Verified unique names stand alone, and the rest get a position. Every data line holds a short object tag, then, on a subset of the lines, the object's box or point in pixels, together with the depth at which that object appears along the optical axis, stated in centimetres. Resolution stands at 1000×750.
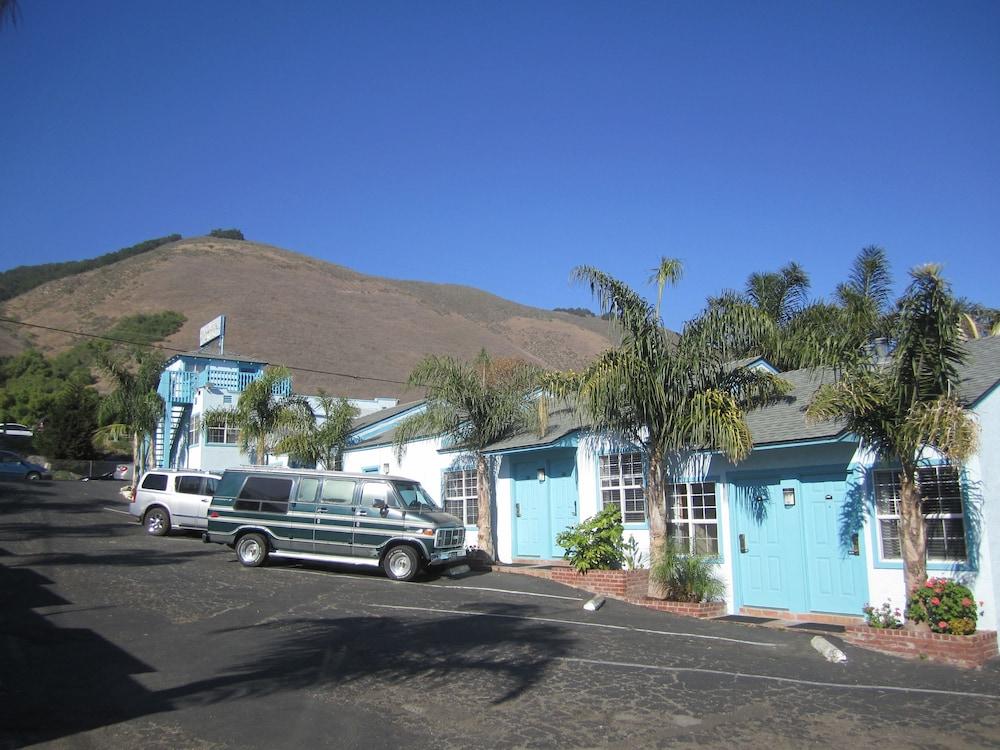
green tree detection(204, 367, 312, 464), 2489
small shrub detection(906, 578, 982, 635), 972
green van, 1532
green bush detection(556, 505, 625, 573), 1490
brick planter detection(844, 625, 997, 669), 942
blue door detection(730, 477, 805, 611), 1277
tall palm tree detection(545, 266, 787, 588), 1321
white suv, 2069
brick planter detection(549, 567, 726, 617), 1314
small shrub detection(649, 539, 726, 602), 1334
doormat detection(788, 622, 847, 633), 1159
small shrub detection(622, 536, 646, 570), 1512
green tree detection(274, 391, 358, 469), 2414
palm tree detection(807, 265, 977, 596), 957
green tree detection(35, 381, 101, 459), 4934
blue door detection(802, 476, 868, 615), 1190
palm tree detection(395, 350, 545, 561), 1877
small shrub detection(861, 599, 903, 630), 1047
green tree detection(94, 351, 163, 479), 3719
